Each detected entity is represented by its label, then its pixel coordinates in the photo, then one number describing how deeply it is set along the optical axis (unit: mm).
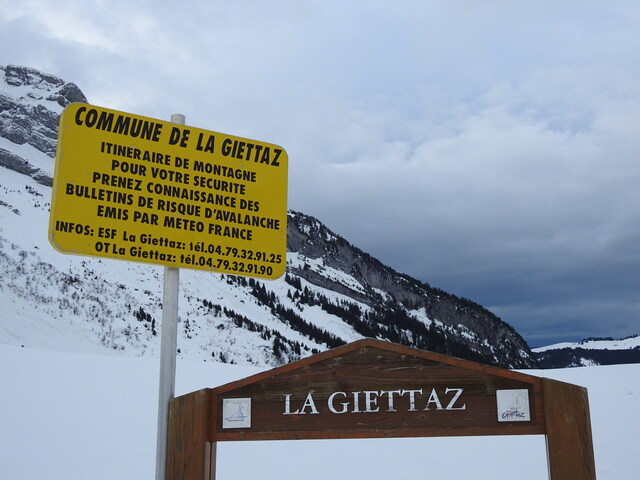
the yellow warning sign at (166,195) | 3660
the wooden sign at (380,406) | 3398
